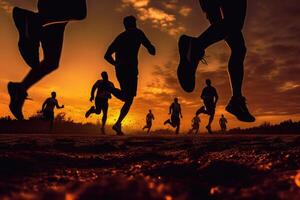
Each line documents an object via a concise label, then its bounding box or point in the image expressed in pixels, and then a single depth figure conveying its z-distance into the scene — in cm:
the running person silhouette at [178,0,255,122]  374
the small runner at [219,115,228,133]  2892
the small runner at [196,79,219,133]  1589
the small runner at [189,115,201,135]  2766
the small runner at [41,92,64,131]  1816
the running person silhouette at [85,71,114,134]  1365
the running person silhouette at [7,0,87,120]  359
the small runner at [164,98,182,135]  2145
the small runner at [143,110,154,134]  2704
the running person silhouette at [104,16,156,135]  861
